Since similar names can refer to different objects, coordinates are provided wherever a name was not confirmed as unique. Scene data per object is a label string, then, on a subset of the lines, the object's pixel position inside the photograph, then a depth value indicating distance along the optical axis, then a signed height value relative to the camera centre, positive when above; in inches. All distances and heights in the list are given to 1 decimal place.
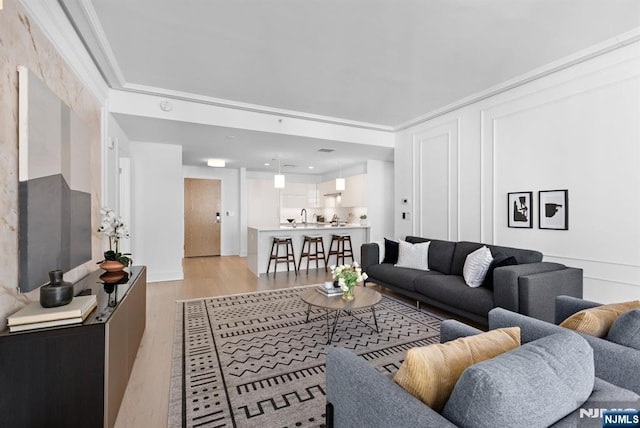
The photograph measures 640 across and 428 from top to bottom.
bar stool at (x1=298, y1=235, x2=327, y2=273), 242.5 -29.0
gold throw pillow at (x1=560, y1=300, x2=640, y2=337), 56.4 -20.1
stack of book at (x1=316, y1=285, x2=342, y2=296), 123.0 -31.7
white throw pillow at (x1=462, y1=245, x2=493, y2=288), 125.0 -22.4
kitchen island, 230.4 -20.7
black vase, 64.1 -16.8
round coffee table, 109.6 -33.1
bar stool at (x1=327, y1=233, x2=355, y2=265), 255.8 -29.0
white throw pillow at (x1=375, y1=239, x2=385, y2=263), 272.5 -31.0
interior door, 319.0 -3.0
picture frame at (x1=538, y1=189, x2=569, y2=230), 131.6 +2.1
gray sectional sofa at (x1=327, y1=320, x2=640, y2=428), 30.6 -20.4
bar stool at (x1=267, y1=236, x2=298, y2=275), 230.1 -30.2
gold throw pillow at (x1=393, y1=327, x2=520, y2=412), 37.9 -19.7
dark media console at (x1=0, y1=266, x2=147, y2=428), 55.9 -31.3
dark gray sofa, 103.9 -29.6
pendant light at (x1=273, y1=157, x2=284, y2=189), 262.0 +28.9
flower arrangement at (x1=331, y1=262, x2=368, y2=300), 117.0 -25.0
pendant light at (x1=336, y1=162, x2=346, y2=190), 292.0 +30.0
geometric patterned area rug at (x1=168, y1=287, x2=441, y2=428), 72.9 -46.9
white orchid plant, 98.9 -5.4
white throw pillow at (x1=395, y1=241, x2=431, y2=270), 164.7 -23.2
